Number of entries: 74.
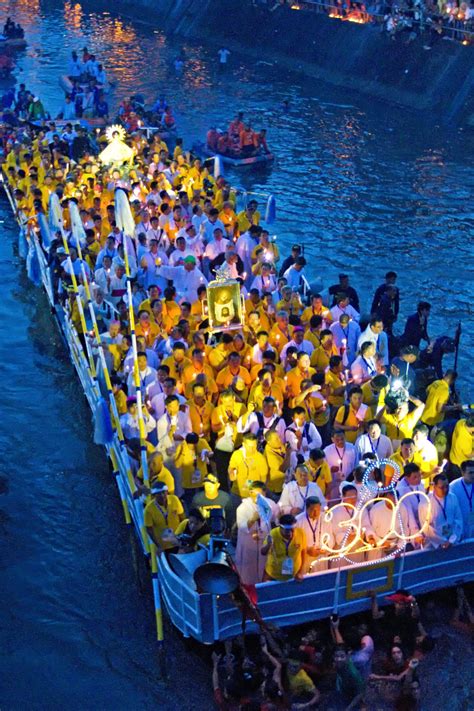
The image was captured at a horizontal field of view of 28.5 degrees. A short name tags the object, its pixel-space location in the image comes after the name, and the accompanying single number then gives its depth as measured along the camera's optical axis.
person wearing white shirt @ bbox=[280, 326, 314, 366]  12.77
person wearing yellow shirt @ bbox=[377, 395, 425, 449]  11.30
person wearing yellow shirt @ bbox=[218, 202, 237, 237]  17.83
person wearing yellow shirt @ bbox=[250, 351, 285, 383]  12.12
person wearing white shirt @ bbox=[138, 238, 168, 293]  15.75
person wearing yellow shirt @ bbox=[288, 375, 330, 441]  11.80
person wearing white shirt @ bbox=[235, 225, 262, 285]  16.61
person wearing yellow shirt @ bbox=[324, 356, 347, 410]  12.09
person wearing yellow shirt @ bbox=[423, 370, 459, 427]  11.91
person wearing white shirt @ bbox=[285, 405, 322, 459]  11.07
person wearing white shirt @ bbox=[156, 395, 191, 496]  11.20
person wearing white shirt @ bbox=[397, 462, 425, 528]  9.70
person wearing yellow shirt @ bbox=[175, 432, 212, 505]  11.02
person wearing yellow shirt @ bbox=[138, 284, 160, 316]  13.84
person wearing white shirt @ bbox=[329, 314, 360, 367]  13.34
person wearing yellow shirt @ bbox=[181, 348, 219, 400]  12.37
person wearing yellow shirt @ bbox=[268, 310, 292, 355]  13.16
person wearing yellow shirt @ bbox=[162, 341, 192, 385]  12.37
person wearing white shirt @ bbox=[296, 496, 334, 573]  9.43
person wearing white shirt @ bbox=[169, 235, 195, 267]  15.87
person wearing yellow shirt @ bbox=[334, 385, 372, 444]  11.22
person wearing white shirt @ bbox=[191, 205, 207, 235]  17.42
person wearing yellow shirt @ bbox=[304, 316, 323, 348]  12.97
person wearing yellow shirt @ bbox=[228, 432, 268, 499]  10.65
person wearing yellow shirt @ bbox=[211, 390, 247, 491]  11.66
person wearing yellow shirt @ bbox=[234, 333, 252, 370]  12.69
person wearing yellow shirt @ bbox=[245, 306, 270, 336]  13.35
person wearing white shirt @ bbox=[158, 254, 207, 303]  15.22
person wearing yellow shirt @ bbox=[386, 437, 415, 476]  10.29
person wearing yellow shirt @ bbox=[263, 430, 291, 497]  10.71
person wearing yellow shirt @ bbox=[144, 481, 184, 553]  9.95
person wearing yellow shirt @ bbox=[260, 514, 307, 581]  9.23
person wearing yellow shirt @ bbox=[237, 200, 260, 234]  17.86
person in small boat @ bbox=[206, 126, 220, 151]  27.61
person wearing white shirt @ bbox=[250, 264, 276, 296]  15.03
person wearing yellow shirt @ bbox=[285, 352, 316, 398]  12.21
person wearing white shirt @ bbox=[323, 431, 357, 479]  10.64
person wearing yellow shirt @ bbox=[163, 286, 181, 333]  13.89
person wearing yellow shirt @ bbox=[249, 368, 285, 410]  11.77
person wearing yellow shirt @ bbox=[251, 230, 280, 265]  16.14
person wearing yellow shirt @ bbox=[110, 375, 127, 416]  12.12
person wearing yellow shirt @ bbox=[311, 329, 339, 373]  12.68
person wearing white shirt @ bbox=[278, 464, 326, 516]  9.85
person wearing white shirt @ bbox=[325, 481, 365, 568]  9.52
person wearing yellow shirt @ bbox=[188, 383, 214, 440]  11.64
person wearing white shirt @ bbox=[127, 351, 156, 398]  12.10
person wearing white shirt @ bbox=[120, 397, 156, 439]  11.62
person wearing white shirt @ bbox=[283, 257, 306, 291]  15.58
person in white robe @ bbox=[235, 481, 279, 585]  9.52
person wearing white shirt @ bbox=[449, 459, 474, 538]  9.84
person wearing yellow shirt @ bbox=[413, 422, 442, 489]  10.58
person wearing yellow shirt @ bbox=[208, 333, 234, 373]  12.70
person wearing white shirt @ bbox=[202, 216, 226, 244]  17.22
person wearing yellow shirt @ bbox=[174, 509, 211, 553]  9.74
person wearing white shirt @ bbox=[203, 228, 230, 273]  16.55
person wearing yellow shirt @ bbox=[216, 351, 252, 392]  12.27
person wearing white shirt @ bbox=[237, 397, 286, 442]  11.20
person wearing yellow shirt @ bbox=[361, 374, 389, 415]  11.50
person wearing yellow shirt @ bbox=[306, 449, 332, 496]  10.16
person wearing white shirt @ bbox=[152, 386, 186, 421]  11.77
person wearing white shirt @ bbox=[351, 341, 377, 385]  12.42
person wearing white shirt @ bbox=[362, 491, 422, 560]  9.67
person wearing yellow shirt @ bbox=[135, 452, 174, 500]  10.41
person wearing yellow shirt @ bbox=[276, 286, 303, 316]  13.77
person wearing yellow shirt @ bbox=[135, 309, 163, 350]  13.30
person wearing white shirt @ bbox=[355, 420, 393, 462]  10.73
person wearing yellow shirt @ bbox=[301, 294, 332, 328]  13.76
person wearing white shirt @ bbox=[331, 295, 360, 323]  13.82
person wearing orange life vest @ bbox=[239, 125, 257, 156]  27.34
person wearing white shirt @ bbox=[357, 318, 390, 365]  12.91
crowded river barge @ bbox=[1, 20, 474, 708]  9.53
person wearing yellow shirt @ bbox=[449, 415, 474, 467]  10.84
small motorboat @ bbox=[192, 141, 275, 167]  27.32
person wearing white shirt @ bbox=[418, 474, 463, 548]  9.73
